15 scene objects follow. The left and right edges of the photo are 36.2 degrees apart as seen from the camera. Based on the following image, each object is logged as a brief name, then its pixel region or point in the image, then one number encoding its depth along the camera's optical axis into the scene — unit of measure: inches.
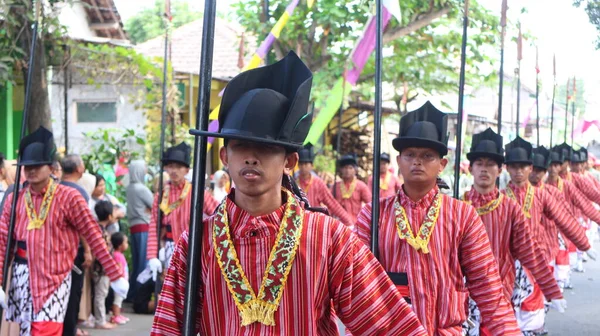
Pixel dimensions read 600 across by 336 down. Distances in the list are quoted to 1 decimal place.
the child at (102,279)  372.2
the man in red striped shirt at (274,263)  127.6
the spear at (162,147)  349.1
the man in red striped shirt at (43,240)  276.8
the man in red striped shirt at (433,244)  192.1
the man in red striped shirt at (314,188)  493.4
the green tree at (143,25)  1835.6
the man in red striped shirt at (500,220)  251.0
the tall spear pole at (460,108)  243.3
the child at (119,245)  385.6
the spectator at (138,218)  449.7
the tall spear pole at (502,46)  328.5
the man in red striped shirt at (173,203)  390.0
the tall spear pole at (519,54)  405.4
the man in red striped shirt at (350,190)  565.6
